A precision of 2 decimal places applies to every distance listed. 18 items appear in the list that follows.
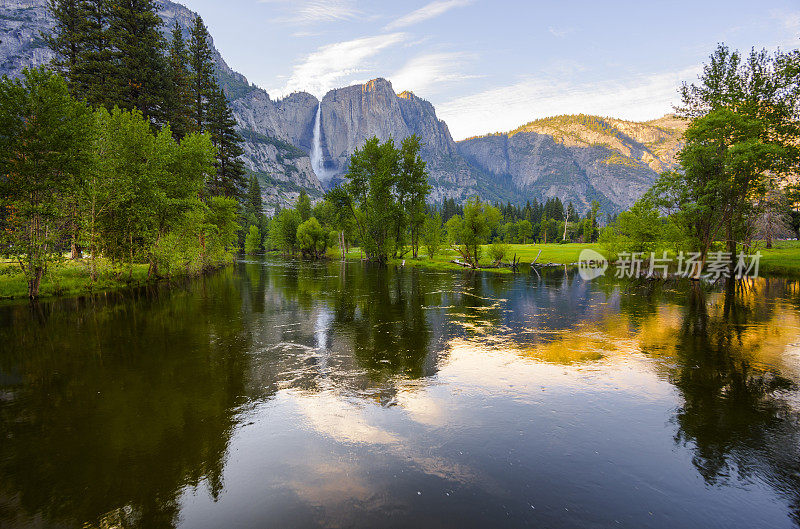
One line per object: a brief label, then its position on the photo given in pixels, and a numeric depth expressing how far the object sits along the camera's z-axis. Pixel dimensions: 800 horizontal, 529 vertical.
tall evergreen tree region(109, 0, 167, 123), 42.66
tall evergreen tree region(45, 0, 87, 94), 42.25
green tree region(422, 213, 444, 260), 74.38
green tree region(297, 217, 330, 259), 95.69
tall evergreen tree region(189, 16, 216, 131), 56.88
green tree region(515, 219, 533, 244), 160.88
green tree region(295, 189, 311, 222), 121.50
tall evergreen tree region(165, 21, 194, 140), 50.72
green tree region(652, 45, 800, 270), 36.38
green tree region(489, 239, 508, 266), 62.25
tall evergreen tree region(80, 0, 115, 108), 41.16
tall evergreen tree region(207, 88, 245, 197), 61.28
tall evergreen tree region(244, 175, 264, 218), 137.75
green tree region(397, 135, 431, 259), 72.31
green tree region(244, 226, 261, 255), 126.12
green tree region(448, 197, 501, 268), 58.62
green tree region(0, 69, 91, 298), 23.03
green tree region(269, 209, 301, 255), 113.00
